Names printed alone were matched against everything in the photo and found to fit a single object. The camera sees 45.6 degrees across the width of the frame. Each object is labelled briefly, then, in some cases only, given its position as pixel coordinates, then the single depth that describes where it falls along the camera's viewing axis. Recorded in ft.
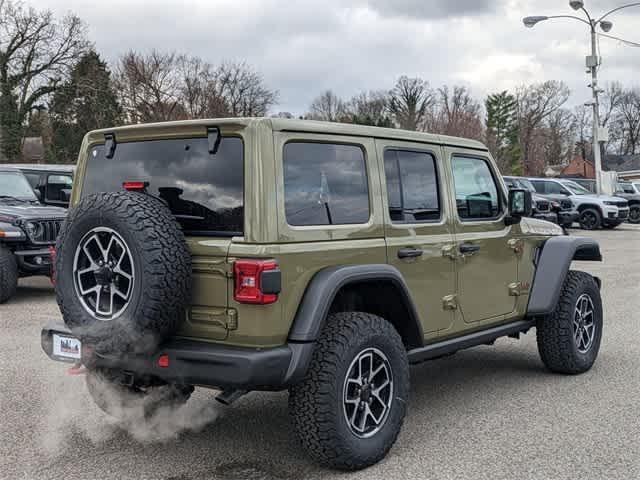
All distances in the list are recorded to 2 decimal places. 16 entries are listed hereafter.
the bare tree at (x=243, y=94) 159.84
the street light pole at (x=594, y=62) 95.94
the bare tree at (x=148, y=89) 133.08
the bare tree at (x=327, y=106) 216.58
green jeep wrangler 12.48
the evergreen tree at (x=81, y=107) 135.44
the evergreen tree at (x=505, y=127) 258.10
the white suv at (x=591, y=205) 85.76
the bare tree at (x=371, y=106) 209.97
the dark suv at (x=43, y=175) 39.49
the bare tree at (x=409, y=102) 204.13
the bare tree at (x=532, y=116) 262.67
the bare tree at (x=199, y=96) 139.95
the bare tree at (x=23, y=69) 134.82
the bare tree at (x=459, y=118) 179.07
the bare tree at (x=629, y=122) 291.58
